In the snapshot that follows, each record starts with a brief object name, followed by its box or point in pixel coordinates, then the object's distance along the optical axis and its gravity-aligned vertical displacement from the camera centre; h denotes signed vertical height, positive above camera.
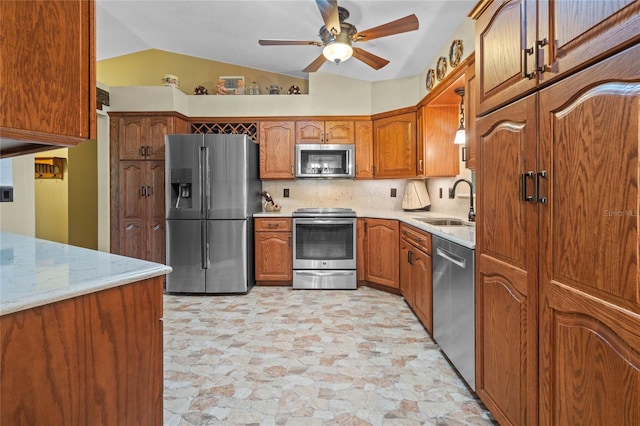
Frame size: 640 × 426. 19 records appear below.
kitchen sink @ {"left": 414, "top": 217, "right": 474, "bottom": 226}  3.08 -0.11
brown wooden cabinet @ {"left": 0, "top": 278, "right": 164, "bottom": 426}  0.82 -0.41
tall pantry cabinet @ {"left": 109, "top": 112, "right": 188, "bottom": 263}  4.03 +0.34
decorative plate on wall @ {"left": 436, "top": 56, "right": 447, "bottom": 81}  2.97 +1.25
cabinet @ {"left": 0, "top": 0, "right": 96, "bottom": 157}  0.76 +0.34
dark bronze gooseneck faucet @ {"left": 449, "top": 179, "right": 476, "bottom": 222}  2.78 -0.01
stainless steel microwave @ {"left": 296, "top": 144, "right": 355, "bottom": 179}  4.23 +0.61
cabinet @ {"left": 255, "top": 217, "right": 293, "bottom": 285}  4.03 -0.46
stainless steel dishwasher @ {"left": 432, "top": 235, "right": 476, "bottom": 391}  1.82 -0.57
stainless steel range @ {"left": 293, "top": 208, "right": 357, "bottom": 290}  3.95 -0.50
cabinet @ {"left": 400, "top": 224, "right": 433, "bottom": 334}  2.60 -0.54
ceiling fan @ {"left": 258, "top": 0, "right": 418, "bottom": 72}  2.30 +1.30
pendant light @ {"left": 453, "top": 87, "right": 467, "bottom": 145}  2.93 +0.66
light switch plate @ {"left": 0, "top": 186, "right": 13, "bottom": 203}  2.24 +0.12
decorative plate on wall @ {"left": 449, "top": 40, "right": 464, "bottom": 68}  2.63 +1.23
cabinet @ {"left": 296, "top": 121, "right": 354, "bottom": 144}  4.29 +0.97
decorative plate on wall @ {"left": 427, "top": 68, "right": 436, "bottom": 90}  3.29 +1.28
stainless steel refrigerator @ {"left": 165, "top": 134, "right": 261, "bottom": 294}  3.72 -0.02
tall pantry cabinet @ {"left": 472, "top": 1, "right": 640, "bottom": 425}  0.88 -0.03
